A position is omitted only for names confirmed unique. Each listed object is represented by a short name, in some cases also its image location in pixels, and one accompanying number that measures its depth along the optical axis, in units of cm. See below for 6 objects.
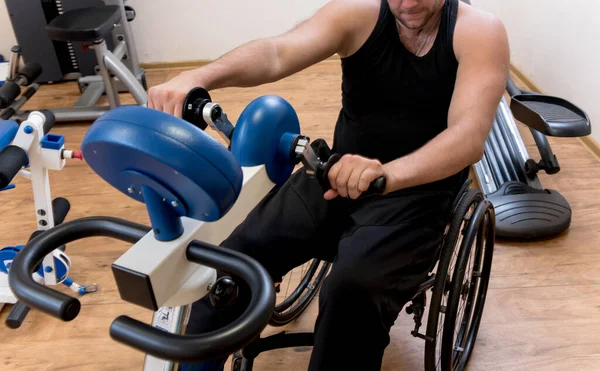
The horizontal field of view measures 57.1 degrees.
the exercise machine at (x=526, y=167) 176
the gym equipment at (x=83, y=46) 254
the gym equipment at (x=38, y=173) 138
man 108
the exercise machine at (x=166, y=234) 55
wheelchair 111
